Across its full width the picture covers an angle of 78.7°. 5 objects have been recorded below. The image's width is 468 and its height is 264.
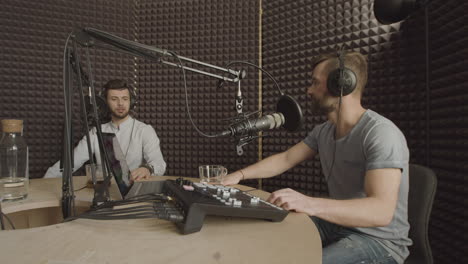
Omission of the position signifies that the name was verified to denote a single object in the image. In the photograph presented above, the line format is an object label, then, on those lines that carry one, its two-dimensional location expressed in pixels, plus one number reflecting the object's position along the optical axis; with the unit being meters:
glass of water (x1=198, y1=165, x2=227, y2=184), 1.38
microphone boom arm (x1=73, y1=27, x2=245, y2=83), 0.89
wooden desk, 0.60
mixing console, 0.73
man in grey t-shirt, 0.96
